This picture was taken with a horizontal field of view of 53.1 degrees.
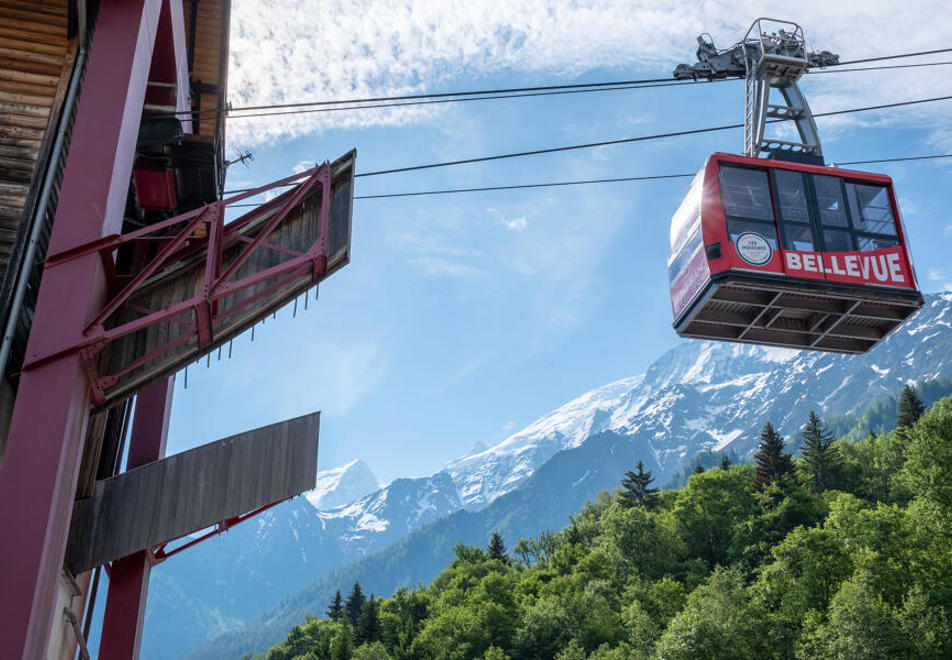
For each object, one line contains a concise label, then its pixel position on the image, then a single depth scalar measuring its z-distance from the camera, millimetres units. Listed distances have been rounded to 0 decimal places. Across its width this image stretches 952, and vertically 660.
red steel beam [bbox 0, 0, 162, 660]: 8906
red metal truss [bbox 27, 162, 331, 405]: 10516
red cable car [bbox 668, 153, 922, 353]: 17234
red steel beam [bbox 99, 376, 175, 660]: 14523
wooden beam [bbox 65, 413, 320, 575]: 13648
